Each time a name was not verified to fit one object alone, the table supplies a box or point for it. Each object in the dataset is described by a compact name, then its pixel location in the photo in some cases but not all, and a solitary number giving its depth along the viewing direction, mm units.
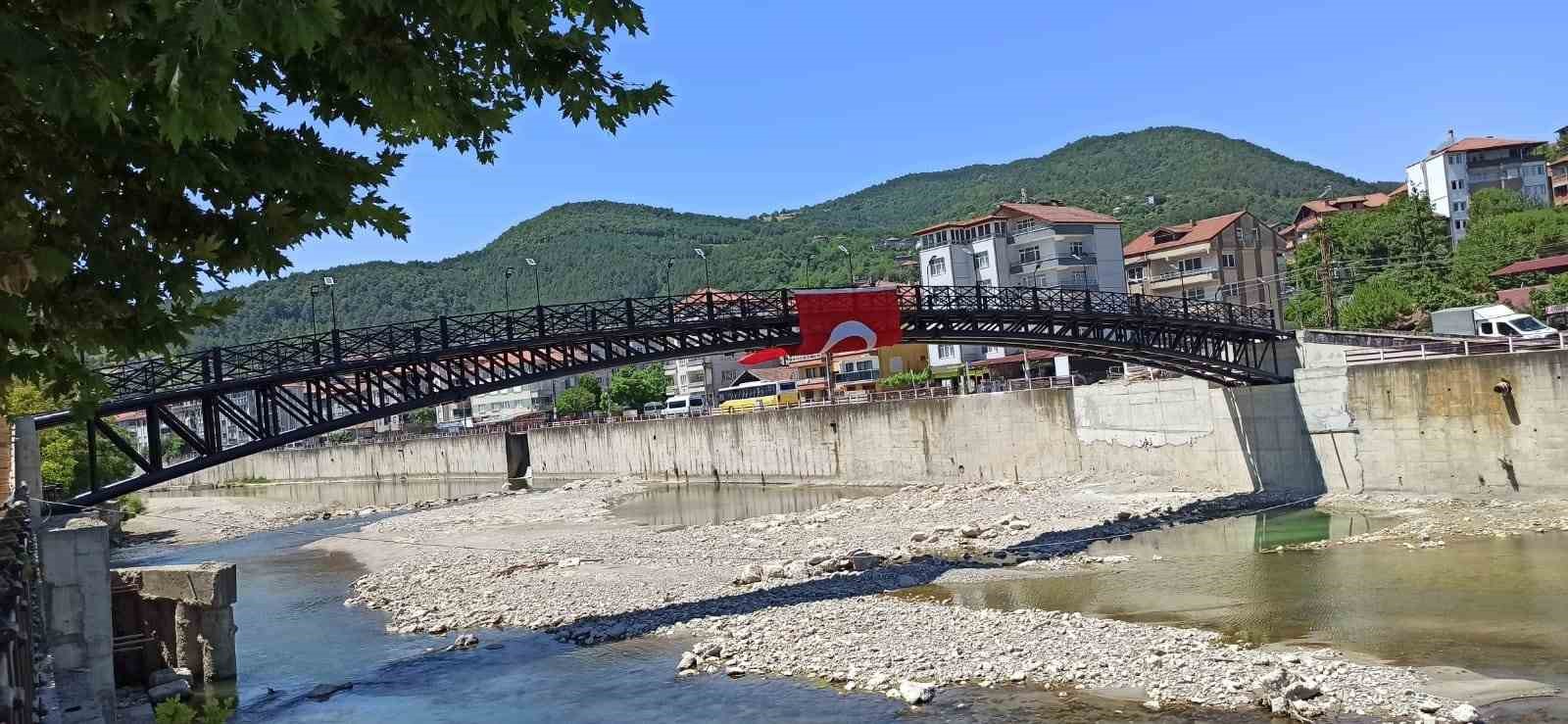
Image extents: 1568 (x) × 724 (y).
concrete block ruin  24781
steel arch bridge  27266
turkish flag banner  37312
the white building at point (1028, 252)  84125
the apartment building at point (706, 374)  122812
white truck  42812
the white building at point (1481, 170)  106125
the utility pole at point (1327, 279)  56062
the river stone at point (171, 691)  22944
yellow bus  86250
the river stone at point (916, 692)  18219
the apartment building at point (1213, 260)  82625
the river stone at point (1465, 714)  14930
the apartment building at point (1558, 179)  101000
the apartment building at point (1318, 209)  113812
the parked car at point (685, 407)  85312
